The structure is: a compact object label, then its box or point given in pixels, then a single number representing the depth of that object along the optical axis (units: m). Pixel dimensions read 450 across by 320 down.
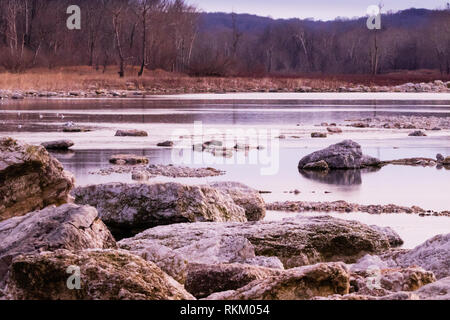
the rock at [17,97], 46.88
